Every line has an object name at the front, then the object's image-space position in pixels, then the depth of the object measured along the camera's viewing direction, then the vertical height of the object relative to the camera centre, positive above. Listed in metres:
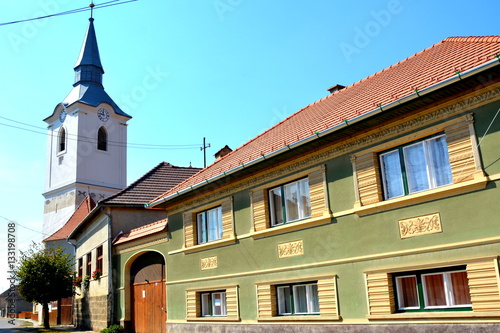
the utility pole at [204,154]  43.09 +11.46
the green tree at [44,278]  25.55 +1.16
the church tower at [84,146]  53.28 +16.59
